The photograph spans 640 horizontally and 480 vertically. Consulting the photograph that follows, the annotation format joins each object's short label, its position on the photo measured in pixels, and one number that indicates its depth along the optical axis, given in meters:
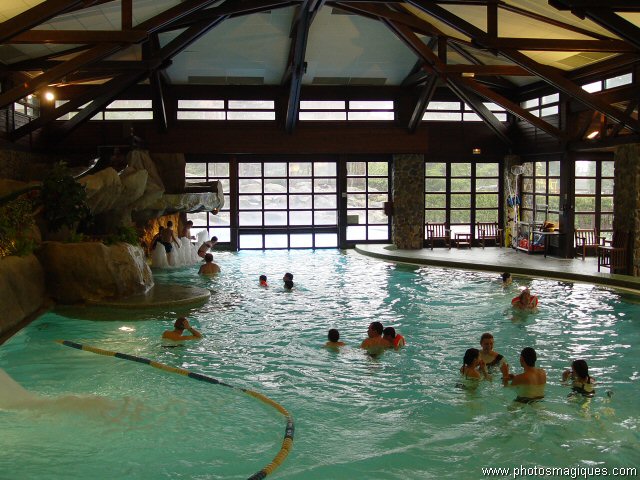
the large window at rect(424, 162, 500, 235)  23.42
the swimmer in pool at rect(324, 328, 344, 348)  10.16
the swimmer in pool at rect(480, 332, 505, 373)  8.80
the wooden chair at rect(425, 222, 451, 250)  22.80
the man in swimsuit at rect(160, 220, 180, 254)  18.72
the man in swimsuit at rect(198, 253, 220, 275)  17.06
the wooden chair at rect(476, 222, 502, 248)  23.41
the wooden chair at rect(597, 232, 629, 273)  15.86
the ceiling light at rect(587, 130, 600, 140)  18.15
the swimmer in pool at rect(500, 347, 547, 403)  7.88
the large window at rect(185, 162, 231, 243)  22.67
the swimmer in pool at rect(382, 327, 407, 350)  9.98
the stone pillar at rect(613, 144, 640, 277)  15.77
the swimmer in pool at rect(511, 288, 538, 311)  12.41
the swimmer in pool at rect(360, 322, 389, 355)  9.90
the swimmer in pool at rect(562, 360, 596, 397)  7.98
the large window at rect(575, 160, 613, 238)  19.78
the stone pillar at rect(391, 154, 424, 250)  22.83
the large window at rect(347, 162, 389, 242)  23.28
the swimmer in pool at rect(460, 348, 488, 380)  8.41
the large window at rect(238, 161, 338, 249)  23.02
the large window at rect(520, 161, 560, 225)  20.50
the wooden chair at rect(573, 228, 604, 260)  19.57
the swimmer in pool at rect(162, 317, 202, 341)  10.34
